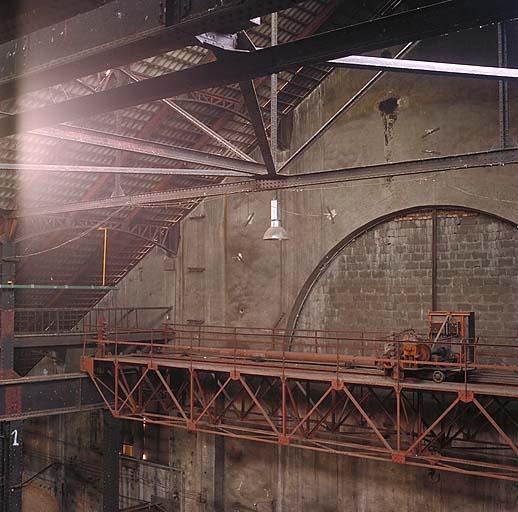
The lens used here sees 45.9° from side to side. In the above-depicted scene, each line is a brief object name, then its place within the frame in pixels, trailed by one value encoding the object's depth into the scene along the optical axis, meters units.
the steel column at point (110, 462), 17.31
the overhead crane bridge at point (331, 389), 12.30
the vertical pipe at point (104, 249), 21.38
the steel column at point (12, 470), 16.41
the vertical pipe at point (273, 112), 9.91
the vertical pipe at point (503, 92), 10.27
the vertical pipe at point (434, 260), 16.11
